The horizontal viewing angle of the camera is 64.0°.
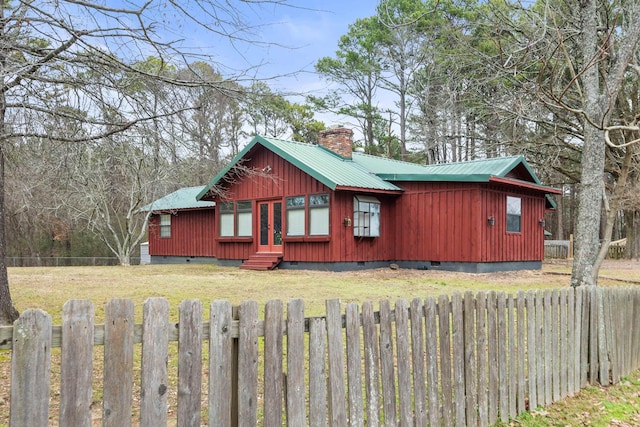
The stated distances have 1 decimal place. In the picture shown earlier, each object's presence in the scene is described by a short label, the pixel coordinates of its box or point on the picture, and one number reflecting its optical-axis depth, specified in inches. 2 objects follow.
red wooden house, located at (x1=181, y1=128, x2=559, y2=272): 595.5
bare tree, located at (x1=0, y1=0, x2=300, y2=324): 159.0
